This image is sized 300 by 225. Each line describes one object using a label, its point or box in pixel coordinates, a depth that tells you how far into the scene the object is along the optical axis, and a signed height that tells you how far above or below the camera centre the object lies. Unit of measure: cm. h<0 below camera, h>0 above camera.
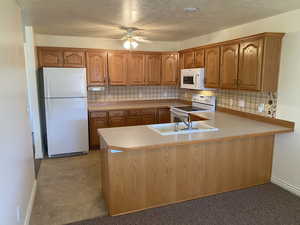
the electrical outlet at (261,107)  336 -42
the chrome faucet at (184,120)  298 -56
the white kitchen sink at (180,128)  281 -65
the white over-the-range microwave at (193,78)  412 +2
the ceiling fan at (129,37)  375 +72
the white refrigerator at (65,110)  416 -58
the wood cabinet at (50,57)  434 +42
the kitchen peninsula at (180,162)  247 -101
